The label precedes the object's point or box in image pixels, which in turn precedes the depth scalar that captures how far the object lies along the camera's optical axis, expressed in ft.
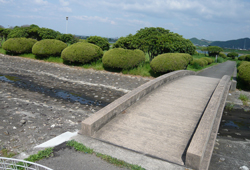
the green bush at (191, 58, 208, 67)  62.37
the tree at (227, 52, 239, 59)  167.48
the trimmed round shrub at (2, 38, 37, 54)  57.26
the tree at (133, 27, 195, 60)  44.55
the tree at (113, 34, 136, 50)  48.14
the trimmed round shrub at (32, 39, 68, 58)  51.29
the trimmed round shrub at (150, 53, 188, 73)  37.78
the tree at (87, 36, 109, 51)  64.64
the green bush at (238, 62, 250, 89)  33.12
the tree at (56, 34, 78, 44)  71.14
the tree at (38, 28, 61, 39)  71.41
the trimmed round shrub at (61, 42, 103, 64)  44.57
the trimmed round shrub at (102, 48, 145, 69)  40.63
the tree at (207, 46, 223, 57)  134.05
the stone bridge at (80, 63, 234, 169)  11.51
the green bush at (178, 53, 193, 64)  41.06
